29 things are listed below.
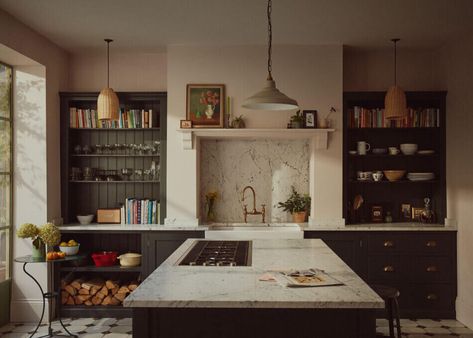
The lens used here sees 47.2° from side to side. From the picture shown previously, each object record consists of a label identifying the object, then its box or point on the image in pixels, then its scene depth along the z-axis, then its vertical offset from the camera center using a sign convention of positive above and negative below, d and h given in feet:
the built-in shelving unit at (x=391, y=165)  20.42 -0.16
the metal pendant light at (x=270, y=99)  12.20 +1.43
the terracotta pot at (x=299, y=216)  20.10 -2.03
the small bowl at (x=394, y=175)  19.86 -0.51
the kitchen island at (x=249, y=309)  8.54 -2.48
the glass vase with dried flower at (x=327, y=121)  19.39 +1.45
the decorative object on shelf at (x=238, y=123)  19.35 +1.39
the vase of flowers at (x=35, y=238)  15.87 -2.30
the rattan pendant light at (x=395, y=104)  18.35 +1.96
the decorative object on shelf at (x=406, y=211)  20.77 -1.92
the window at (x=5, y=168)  18.11 -0.18
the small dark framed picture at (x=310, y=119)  19.36 +1.52
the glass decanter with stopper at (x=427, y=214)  20.06 -1.97
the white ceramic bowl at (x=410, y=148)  19.81 +0.48
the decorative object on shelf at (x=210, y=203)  20.56 -1.59
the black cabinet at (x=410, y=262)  18.88 -3.53
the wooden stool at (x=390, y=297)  13.93 -3.51
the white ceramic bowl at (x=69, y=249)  17.33 -2.80
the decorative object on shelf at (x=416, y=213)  20.48 -1.98
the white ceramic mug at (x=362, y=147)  19.95 +0.53
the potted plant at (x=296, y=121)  19.24 +1.44
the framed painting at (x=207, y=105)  19.56 +2.06
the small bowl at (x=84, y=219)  19.94 -2.09
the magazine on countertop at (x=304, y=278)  9.57 -2.16
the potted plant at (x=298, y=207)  20.11 -1.69
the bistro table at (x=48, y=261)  16.10 -2.95
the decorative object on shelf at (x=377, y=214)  20.38 -1.99
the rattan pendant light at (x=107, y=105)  18.43 +1.95
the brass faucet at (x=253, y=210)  20.66 -1.85
